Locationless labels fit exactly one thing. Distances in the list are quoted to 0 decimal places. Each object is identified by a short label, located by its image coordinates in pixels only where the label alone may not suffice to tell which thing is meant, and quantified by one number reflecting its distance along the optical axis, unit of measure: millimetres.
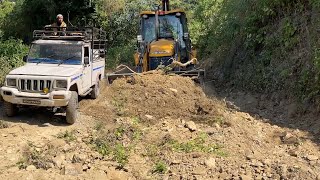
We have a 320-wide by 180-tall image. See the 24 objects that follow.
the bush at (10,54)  9286
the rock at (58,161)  4445
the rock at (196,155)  4578
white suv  5834
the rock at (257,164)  4299
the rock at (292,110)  6085
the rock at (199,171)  4249
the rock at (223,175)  4173
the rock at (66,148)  4829
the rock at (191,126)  5479
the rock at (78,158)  4568
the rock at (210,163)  4353
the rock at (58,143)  4986
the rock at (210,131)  5342
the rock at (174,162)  4492
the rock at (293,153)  4618
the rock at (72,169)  4275
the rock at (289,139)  5012
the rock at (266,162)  4314
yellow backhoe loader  8221
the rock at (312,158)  4495
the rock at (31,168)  4301
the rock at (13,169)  4273
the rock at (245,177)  4081
